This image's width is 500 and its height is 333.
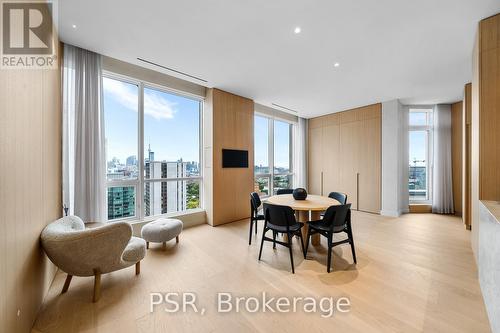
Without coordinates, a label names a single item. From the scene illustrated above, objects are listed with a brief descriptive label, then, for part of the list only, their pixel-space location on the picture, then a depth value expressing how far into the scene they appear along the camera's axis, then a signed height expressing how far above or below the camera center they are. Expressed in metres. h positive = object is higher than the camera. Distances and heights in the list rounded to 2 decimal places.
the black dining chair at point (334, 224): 2.57 -0.79
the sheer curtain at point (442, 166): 5.40 -0.03
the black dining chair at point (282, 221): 2.63 -0.75
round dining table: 2.95 -0.60
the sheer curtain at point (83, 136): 2.85 +0.46
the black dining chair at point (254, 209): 3.42 -0.77
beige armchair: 1.83 -0.77
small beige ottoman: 3.10 -1.02
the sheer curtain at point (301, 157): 7.06 +0.30
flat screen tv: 4.67 +0.19
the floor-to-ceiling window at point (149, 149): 3.50 +0.35
